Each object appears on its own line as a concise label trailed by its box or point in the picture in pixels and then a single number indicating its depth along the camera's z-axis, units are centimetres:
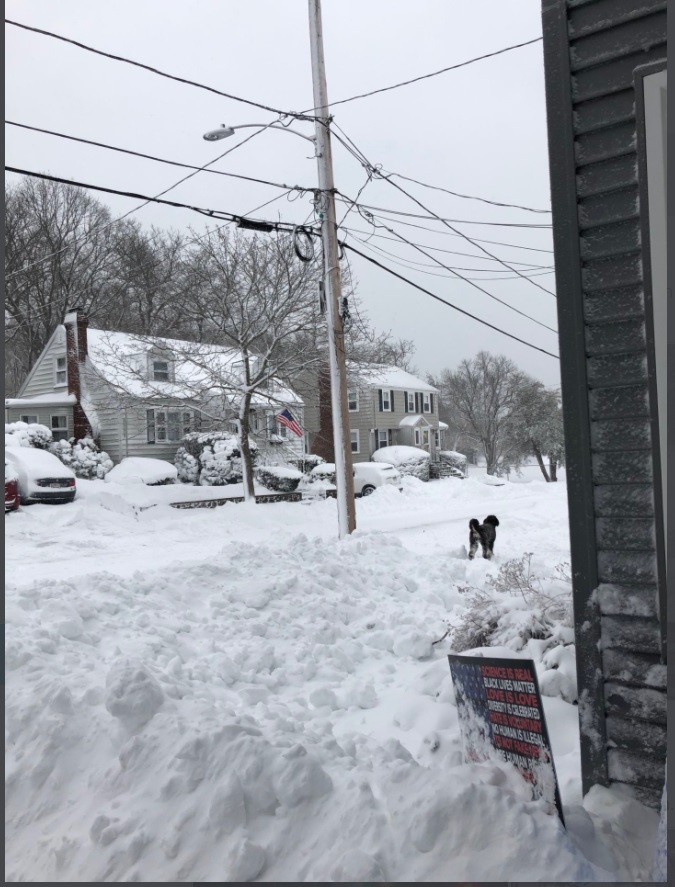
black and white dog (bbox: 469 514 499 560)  987
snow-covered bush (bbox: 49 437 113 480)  2008
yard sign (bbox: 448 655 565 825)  270
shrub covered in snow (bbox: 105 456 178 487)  2003
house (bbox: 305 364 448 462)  3269
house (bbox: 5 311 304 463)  1800
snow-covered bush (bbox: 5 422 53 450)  1936
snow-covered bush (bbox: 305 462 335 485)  2229
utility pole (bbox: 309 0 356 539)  1138
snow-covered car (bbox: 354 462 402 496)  2320
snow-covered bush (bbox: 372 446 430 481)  2817
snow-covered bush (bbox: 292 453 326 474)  2361
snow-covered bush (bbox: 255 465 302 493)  2145
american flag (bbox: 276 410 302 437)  1825
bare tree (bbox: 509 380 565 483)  3183
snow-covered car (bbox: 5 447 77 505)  1598
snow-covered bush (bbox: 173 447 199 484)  2159
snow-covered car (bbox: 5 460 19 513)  1528
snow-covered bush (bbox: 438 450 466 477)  3228
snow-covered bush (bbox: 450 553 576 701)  470
